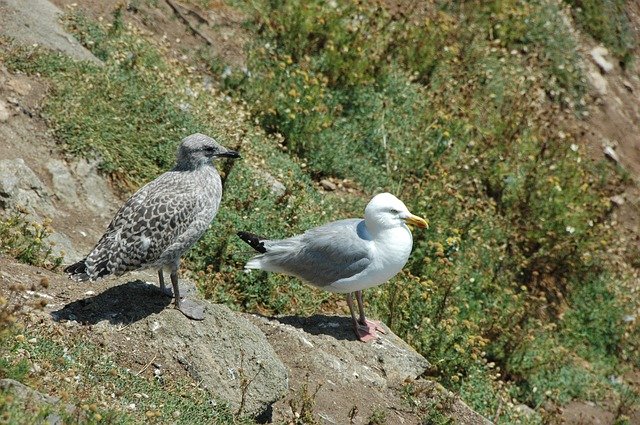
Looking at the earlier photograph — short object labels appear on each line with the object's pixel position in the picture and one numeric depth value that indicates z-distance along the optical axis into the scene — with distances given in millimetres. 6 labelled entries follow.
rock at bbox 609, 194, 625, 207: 27203
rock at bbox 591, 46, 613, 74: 31453
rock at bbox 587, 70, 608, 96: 30406
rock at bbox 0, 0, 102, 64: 19359
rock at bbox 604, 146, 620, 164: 28531
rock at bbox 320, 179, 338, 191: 21625
